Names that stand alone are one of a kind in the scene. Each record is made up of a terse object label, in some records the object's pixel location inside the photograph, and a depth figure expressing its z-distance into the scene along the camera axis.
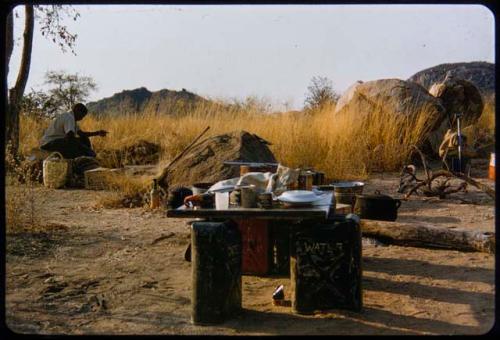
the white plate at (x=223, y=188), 4.48
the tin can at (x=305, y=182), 4.73
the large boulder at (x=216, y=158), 8.53
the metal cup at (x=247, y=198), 4.12
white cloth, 4.55
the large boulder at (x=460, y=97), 14.02
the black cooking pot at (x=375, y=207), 5.86
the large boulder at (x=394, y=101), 12.02
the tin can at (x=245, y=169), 5.55
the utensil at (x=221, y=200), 4.16
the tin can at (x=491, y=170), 9.20
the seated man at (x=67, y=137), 10.93
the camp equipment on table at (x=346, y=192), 6.21
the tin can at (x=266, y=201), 4.07
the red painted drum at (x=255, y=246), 4.81
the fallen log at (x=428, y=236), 5.38
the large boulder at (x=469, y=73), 22.41
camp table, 3.84
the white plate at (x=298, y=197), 4.03
